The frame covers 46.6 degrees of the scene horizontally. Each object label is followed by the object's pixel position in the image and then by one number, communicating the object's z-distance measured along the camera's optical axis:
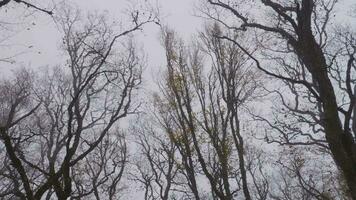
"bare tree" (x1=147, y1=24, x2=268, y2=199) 11.10
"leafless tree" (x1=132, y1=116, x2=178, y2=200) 21.81
